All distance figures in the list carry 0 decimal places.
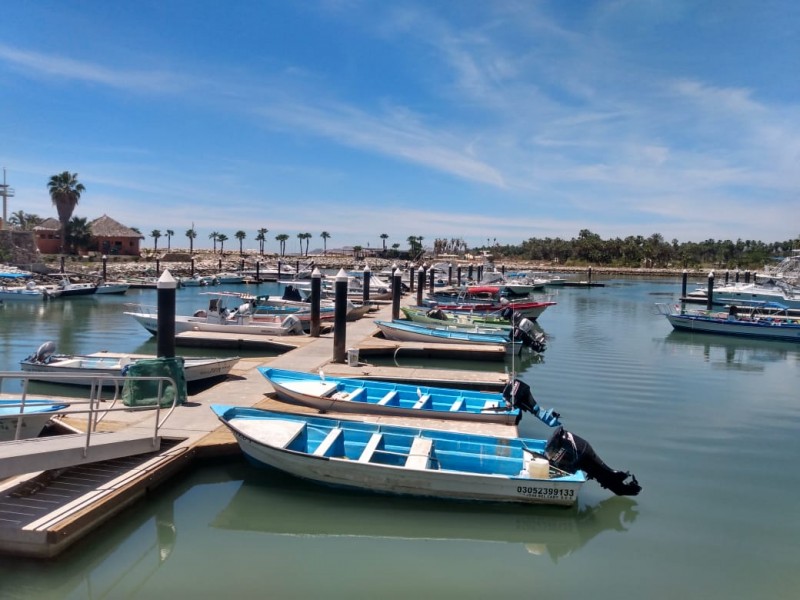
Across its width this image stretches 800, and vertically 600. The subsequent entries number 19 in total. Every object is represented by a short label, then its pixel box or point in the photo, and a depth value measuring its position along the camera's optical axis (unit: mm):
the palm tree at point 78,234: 81500
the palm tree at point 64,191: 76562
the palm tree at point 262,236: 134625
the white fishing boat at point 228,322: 25688
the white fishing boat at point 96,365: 16109
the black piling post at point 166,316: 13906
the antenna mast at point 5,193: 72225
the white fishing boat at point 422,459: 9570
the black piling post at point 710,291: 45216
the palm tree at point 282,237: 140000
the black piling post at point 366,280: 34656
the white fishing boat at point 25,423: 10273
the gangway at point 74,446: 7922
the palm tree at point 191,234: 122625
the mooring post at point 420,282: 39156
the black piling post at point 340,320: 19438
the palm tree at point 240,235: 131000
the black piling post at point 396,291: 29484
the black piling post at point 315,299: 24828
